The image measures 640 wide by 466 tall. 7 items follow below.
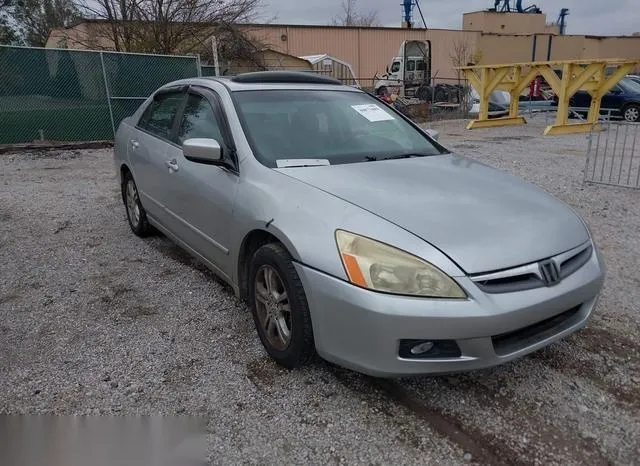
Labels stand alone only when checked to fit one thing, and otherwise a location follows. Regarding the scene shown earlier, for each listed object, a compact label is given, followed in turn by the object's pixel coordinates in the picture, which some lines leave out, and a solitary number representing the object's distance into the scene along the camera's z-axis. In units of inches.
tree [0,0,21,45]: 815.8
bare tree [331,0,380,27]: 2375.7
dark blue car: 674.2
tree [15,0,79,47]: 857.1
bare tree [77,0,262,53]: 615.5
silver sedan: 87.7
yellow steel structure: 523.8
